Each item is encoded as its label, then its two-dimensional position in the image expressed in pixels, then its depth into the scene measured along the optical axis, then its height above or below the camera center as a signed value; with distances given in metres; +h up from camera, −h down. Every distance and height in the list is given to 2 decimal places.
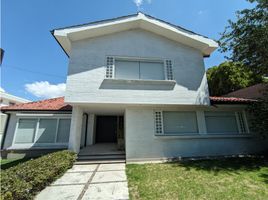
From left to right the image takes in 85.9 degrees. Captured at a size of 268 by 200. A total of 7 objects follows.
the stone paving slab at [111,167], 7.85 -1.70
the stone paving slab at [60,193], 4.79 -1.95
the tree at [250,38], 9.67 +6.77
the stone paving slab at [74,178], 6.03 -1.84
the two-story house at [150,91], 8.98 +2.72
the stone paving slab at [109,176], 6.21 -1.83
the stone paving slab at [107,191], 4.79 -1.94
